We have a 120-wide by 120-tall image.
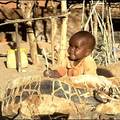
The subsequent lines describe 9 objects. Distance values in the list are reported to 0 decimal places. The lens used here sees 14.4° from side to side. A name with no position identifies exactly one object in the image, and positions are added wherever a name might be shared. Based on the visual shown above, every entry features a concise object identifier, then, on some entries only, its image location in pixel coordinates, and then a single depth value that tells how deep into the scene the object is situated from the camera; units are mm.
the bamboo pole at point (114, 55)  9714
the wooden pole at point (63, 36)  8273
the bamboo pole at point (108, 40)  9664
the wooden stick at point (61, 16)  8072
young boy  3994
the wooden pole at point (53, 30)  8984
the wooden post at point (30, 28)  9289
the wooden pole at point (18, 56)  9008
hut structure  8727
